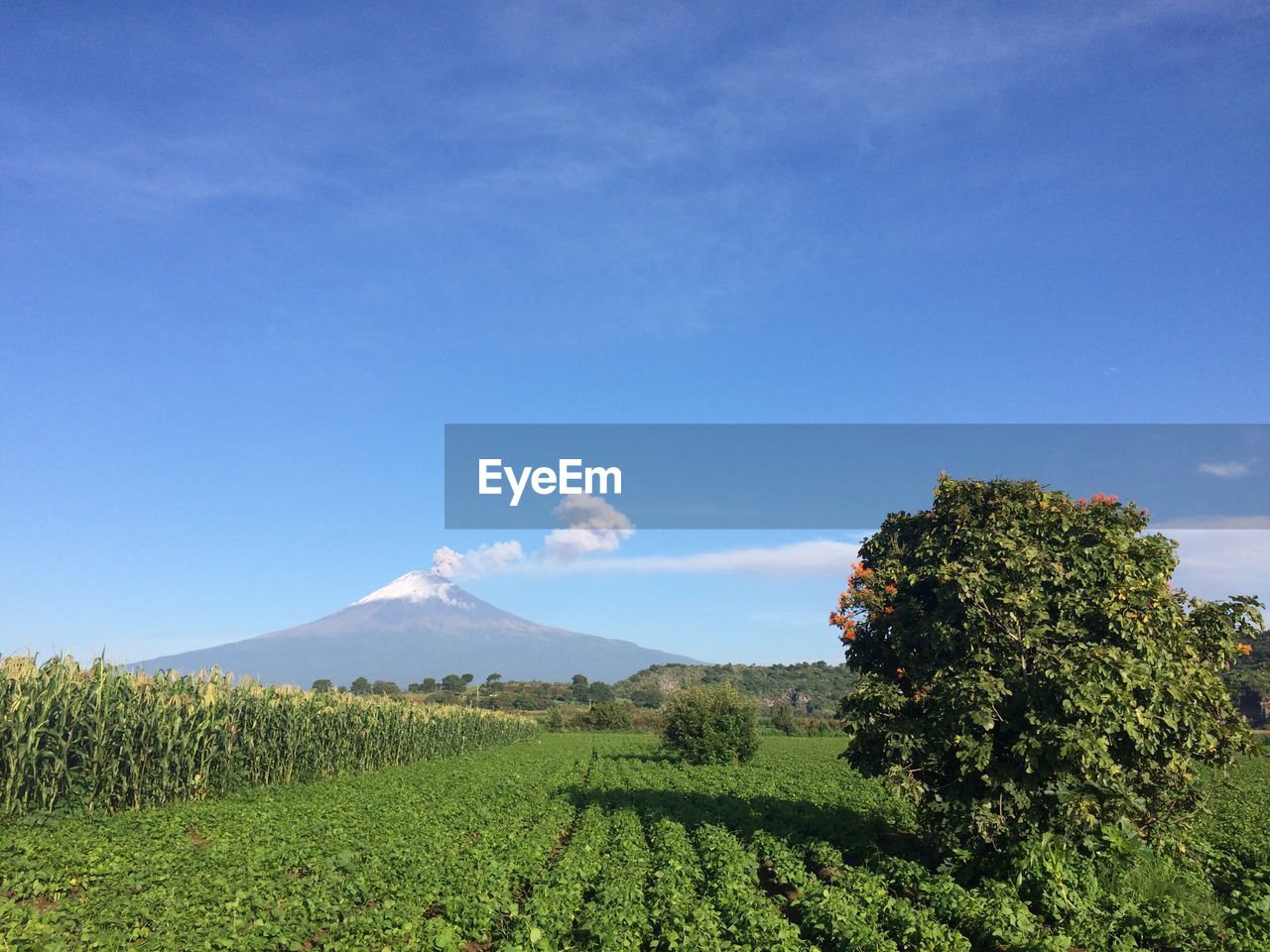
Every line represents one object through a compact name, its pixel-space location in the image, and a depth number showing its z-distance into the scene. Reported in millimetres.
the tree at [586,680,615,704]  160125
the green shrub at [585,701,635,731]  96188
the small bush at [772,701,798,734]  90500
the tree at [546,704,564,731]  95750
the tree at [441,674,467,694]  158000
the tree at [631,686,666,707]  149500
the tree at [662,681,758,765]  40531
